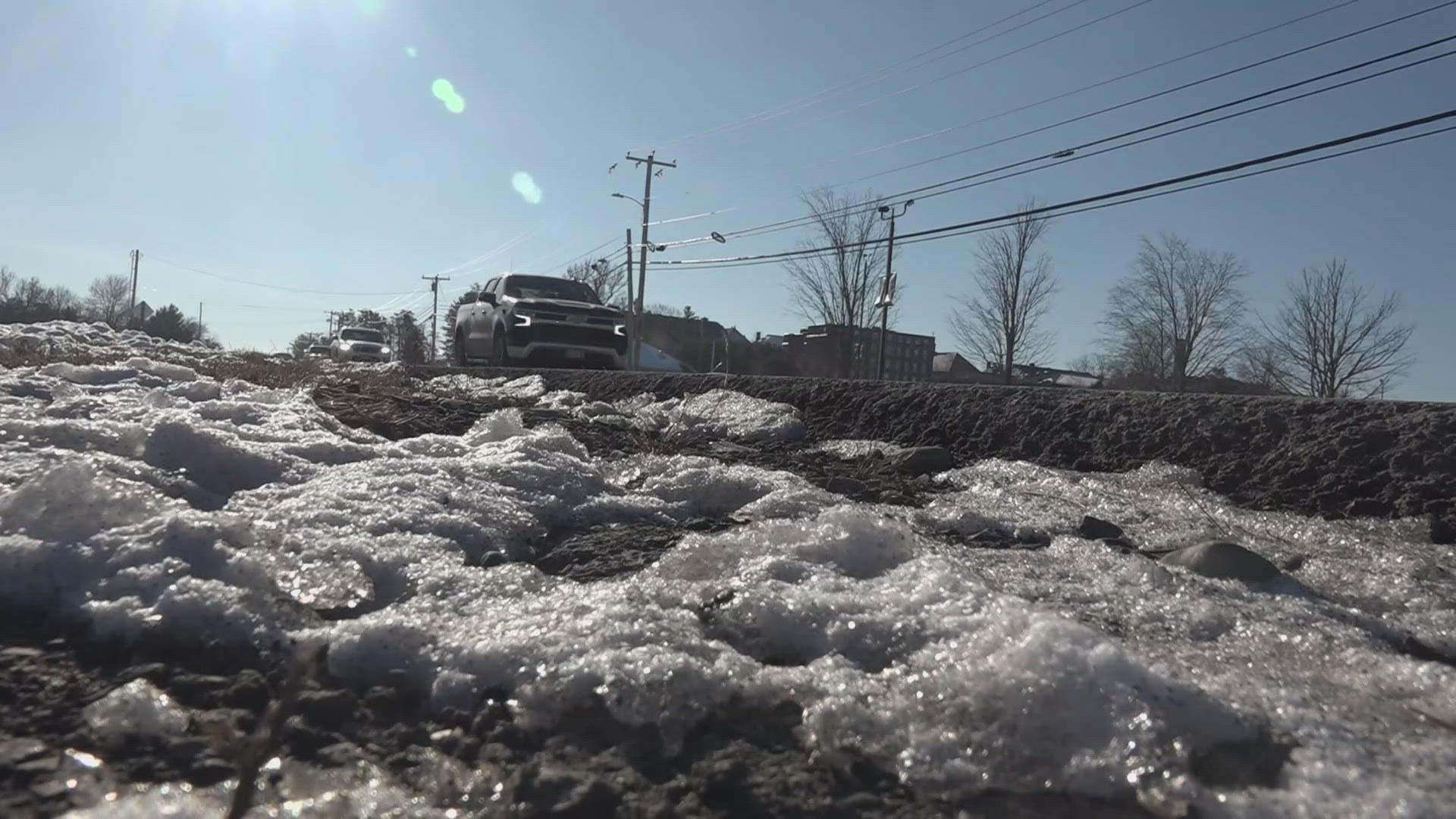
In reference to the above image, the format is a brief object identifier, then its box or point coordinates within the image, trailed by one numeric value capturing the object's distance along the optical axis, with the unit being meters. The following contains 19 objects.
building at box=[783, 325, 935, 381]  47.31
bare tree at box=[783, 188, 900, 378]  47.34
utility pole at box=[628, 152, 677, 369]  45.31
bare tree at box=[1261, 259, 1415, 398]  36.34
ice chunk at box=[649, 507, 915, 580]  2.03
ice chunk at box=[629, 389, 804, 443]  4.43
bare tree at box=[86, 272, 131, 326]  74.50
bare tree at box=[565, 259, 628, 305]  59.62
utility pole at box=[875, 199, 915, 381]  27.44
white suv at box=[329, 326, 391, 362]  30.64
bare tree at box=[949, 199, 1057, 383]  46.75
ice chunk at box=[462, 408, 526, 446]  3.63
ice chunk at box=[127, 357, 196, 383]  4.89
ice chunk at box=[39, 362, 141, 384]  4.52
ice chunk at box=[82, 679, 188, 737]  1.24
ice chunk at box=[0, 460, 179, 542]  1.82
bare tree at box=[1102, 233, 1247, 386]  42.28
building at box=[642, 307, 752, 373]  66.44
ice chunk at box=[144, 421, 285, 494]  2.55
